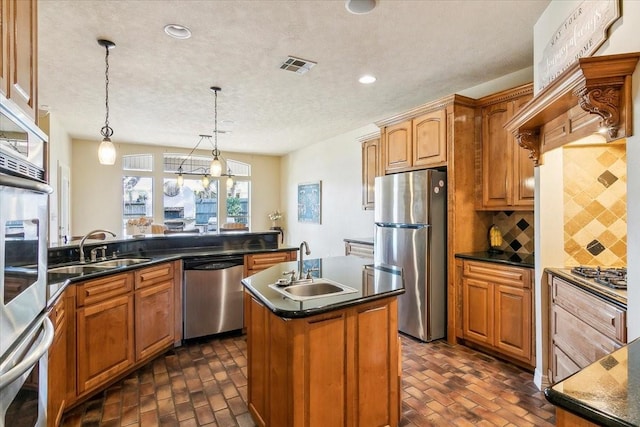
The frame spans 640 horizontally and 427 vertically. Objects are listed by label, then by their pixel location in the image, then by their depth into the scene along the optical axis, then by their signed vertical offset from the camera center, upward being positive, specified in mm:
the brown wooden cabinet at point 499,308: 2764 -850
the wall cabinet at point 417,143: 3387 +776
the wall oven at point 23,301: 1003 -309
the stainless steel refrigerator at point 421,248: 3332 -359
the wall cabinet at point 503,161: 2992 +500
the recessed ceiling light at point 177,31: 2514 +1416
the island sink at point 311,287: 1974 -449
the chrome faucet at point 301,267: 2200 -374
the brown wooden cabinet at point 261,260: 3637 -522
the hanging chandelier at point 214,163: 3964 +969
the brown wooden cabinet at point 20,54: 1172 +629
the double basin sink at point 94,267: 2447 -433
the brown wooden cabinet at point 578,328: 1688 -658
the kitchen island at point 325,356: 1612 -756
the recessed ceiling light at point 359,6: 2201 +1403
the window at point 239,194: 8219 +487
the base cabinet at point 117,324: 2232 -863
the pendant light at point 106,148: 2711 +537
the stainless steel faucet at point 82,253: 2879 -339
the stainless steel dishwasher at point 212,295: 3365 -847
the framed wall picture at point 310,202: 6848 +251
